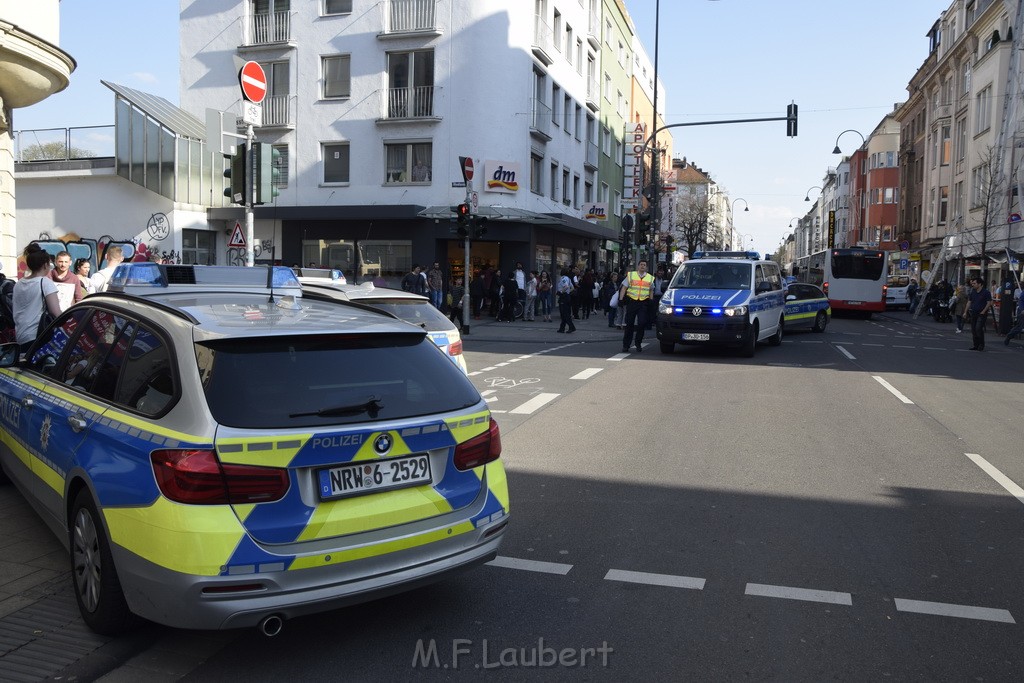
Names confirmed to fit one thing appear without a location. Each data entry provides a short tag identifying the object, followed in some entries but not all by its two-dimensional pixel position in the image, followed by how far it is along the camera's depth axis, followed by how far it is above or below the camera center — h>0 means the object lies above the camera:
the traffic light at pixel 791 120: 28.42 +4.81
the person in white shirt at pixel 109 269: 11.19 -0.08
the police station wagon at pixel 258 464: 3.57 -0.84
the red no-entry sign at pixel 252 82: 11.33 +2.30
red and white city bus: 38.91 -0.16
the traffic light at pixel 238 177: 11.58 +1.11
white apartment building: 31.50 +5.37
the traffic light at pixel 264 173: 11.54 +1.18
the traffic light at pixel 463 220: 22.86 +1.23
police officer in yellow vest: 18.48 -0.57
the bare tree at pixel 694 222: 71.81 +4.10
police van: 17.66 -0.62
